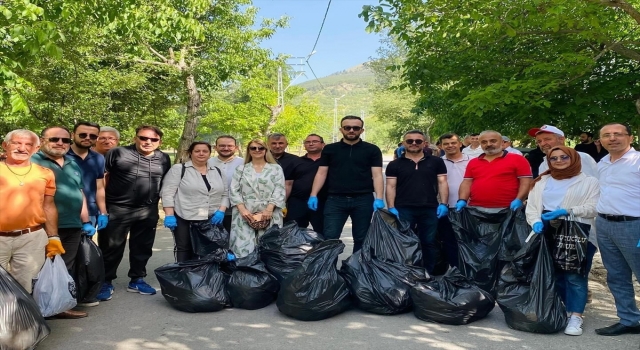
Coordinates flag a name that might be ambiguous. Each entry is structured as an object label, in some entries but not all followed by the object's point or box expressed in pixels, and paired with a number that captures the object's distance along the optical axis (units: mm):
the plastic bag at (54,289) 3561
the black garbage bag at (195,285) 4141
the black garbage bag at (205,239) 4773
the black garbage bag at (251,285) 4234
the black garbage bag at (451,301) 3812
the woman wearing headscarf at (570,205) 3688
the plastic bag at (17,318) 2980
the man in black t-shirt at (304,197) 5344
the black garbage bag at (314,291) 3910
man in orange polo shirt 3398
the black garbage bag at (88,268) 4156
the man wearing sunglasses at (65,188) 3949
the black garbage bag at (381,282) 4047
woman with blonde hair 4758
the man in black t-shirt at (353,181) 4875
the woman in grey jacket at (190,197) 4727
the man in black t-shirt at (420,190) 4926
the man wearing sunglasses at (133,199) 4645
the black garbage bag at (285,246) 4398
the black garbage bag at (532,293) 3611
